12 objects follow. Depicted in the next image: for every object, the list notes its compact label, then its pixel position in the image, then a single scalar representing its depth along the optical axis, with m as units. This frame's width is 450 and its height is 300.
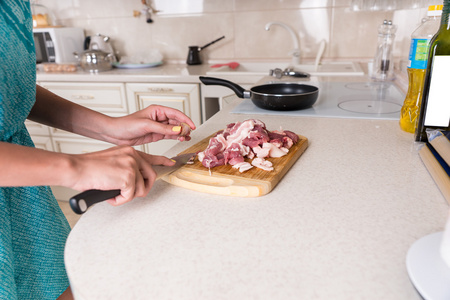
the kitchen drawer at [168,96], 2.02
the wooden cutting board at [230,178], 0.60
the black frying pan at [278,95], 1.09
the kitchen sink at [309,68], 1.86
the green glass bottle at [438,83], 0.71
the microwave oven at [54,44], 2.37
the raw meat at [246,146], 0.69
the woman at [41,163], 0.48
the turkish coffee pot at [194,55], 2.38
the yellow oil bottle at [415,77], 0.87
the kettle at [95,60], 2.22
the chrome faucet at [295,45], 2.19
